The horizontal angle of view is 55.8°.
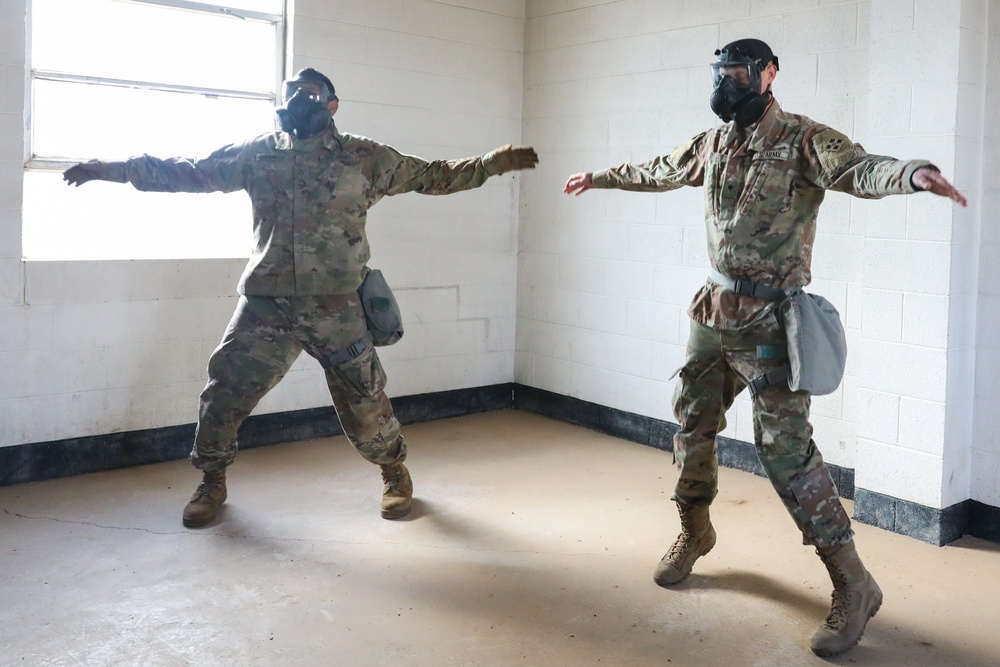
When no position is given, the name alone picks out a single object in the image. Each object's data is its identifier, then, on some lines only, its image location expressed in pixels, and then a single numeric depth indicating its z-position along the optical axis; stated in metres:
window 4.49
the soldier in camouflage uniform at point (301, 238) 3.83
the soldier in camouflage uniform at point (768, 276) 2.96
